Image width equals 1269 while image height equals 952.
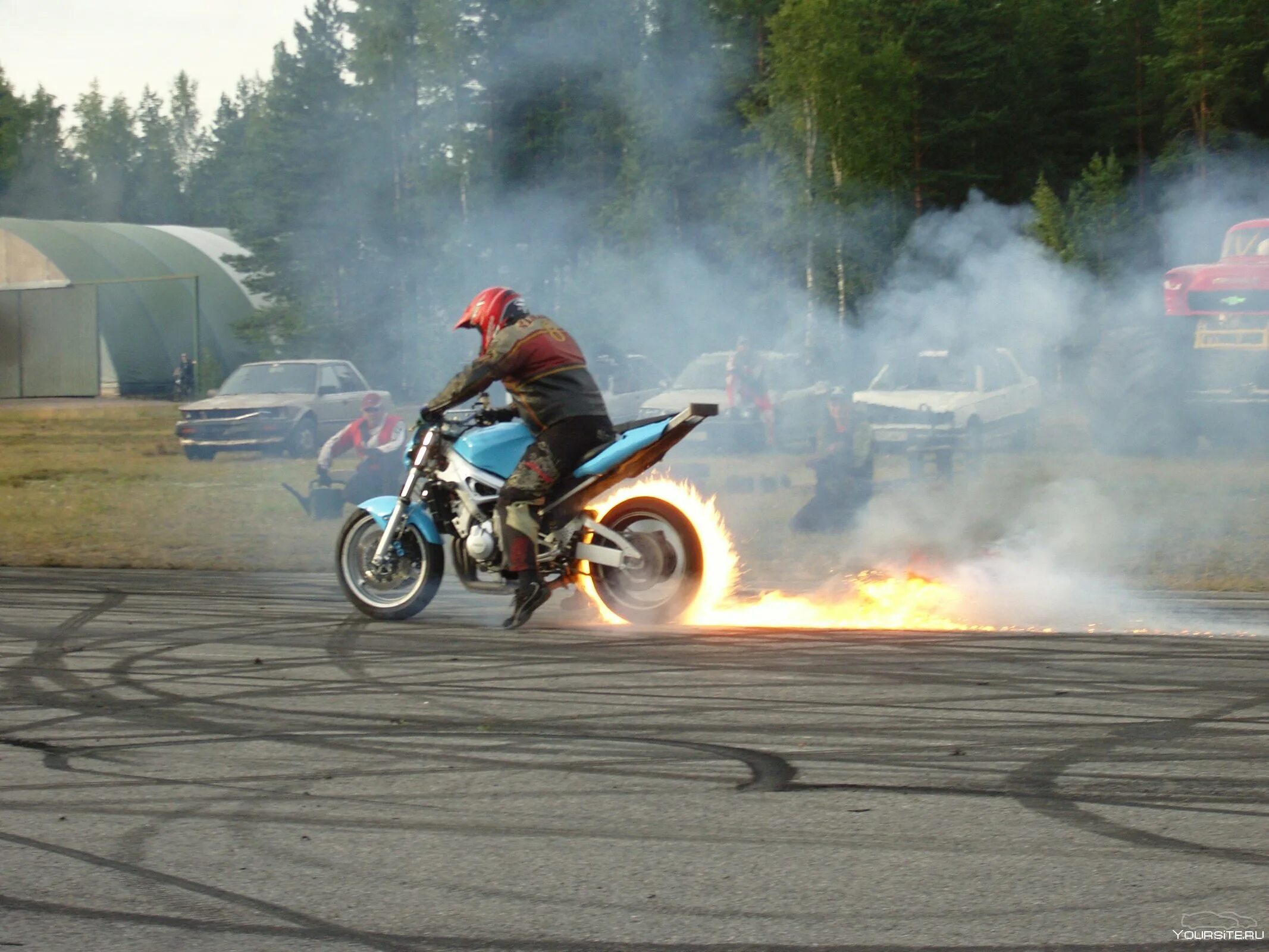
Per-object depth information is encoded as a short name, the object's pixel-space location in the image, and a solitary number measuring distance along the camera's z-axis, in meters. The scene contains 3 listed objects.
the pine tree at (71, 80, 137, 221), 108.00
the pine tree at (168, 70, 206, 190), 125.44
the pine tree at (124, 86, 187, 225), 108.75
